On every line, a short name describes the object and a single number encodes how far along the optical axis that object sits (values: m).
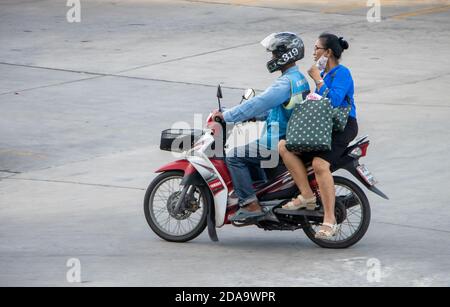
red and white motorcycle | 18.00
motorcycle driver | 17.75
